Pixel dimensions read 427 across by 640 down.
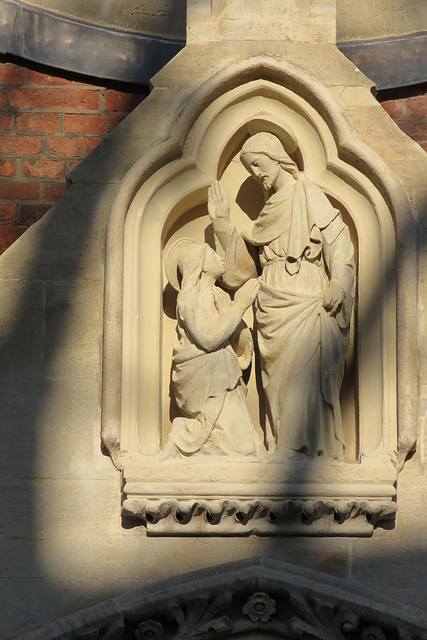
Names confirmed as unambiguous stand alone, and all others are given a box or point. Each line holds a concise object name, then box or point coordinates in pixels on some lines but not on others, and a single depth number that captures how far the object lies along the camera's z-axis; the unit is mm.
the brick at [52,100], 17609
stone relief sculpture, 13828
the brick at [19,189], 17344
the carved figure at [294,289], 14242
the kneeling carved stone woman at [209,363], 14133
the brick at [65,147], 17469
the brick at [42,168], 17391
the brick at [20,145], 17437
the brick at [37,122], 17516
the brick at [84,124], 17578
